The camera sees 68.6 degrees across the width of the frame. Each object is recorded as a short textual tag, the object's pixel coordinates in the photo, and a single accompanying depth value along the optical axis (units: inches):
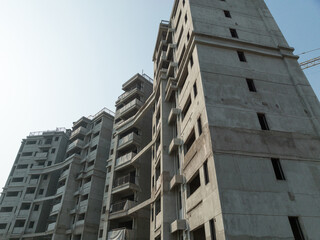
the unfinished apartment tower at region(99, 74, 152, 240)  1218.6
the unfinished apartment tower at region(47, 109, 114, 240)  1576.0
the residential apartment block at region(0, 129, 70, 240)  1904.5
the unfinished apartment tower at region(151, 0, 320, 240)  539.8
